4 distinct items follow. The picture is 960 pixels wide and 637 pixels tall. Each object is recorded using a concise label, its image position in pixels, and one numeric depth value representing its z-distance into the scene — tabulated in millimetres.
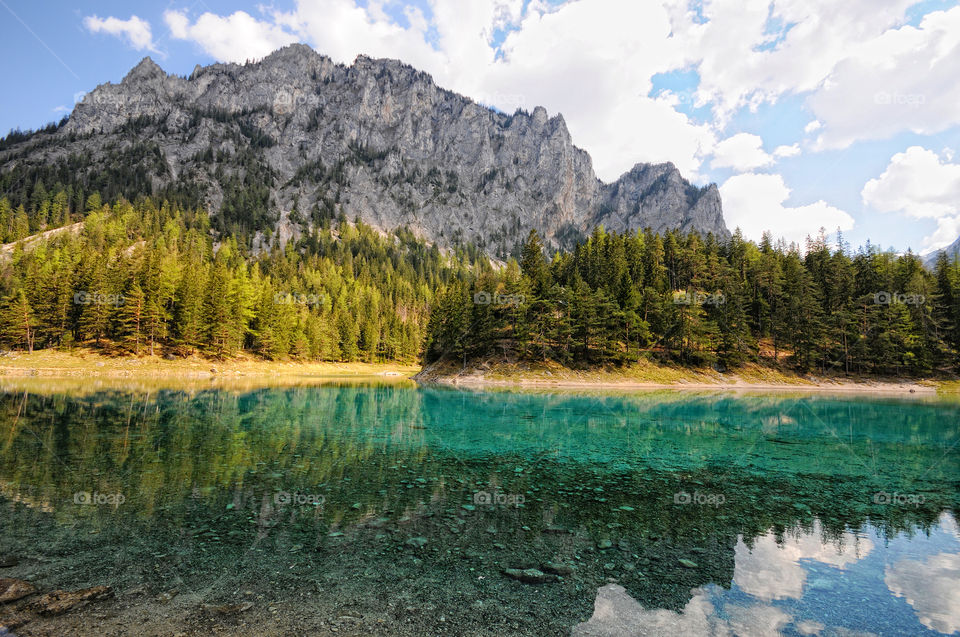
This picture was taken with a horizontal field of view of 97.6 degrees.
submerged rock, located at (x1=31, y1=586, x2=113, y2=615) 7203
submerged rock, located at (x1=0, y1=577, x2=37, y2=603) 7473
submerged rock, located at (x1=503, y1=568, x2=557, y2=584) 9062
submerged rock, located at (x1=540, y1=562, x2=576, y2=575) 9508
